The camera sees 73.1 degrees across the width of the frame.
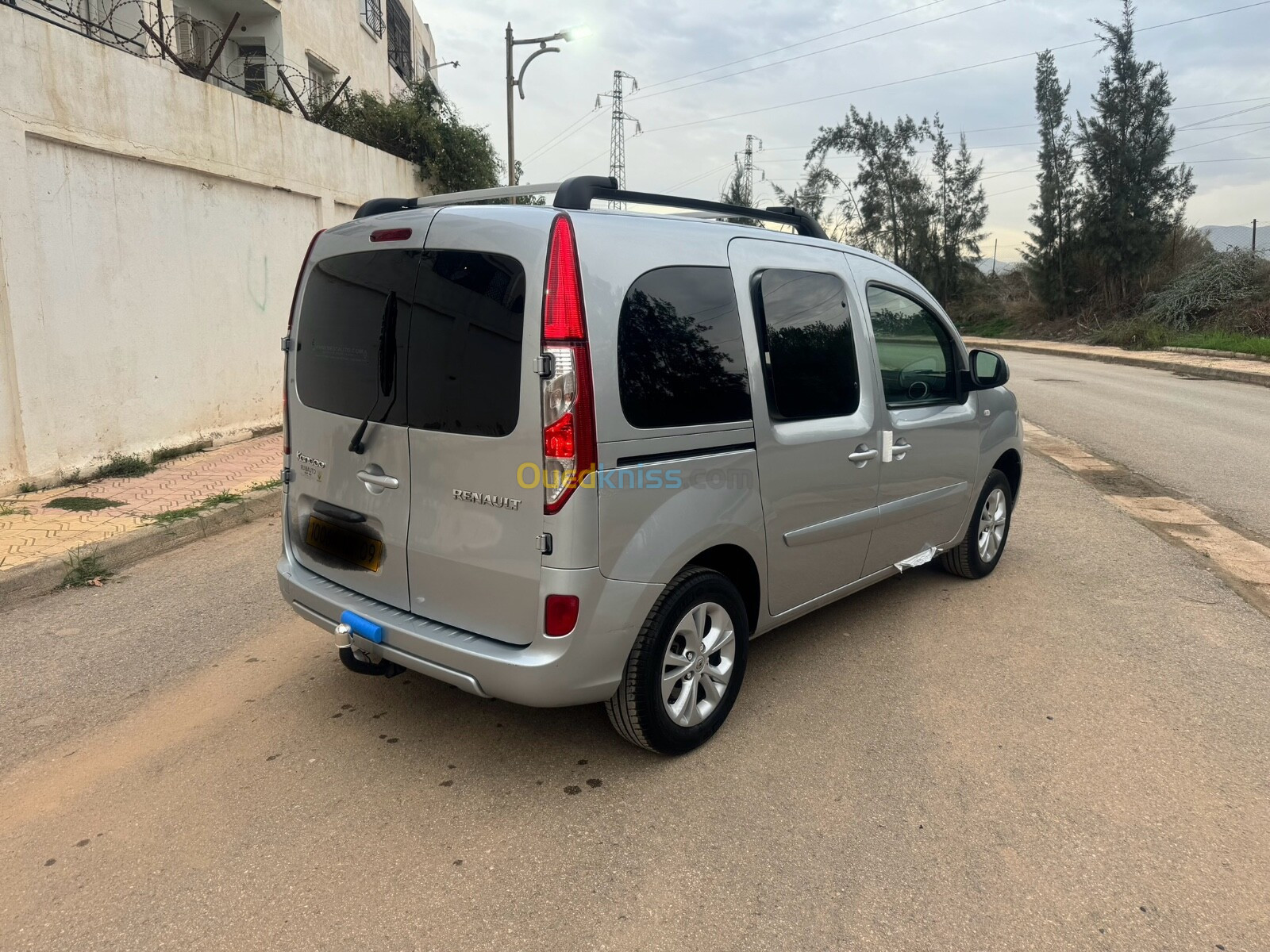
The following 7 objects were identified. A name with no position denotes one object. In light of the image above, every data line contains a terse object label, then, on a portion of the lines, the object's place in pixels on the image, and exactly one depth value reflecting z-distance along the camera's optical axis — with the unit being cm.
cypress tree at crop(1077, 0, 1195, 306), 2911
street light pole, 1809
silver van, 268
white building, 903
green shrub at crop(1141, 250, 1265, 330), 2550
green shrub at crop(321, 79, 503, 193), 1299
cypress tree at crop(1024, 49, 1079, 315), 3303
